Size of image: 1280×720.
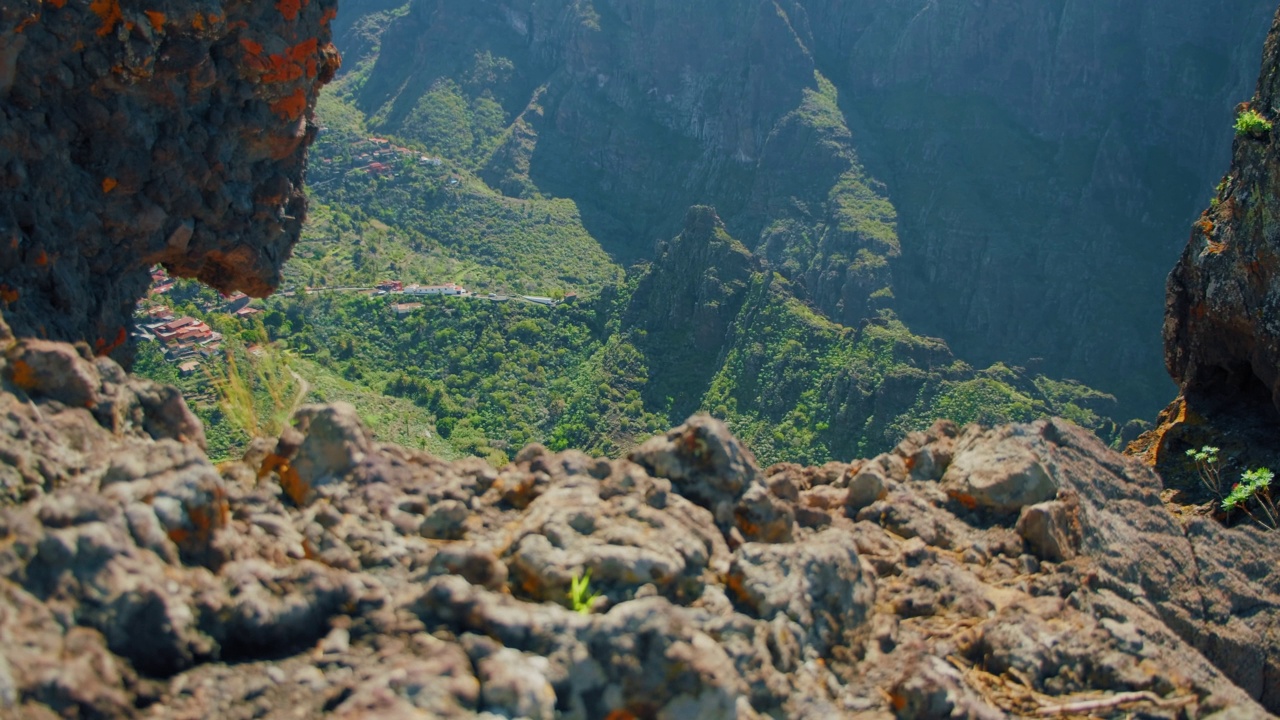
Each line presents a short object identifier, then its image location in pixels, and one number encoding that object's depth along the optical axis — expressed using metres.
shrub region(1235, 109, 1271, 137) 24.23
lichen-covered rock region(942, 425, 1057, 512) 15.83
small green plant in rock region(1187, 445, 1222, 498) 22.67
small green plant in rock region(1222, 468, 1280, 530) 21.00
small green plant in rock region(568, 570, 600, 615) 10.55
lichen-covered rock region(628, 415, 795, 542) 13.20
